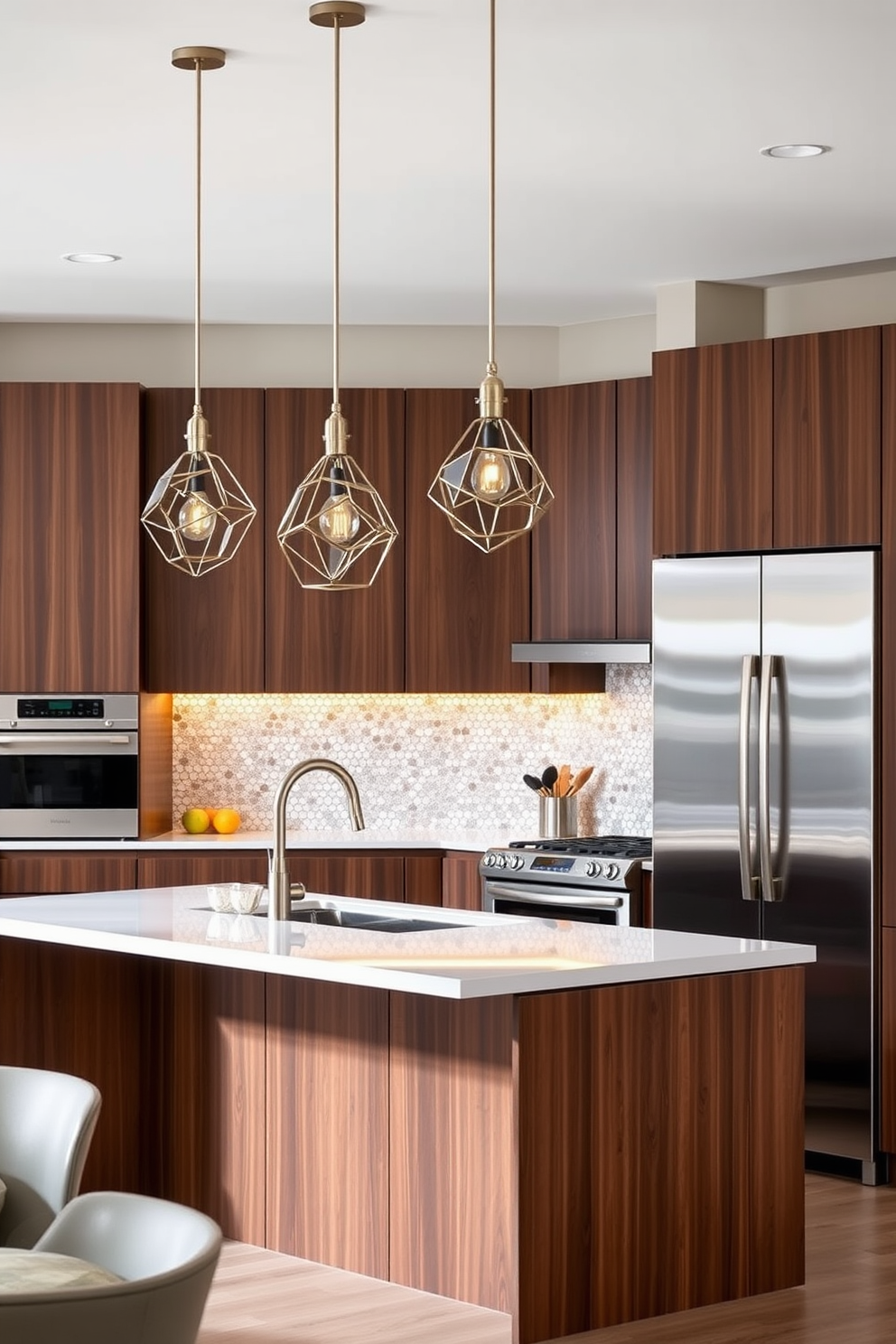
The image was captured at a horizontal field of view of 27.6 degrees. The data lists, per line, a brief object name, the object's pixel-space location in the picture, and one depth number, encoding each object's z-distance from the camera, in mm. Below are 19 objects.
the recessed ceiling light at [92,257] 5988
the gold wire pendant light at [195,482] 4039
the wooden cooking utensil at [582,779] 6773
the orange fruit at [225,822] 6914
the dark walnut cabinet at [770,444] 5586
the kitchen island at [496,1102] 3824
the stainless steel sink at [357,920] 4602
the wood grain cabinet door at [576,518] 6543
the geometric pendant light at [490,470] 3459
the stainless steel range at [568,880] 6066
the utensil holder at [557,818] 6789
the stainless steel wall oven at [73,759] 6652
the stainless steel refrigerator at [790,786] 5527
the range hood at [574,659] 6359
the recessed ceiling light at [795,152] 4766
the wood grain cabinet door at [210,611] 6777
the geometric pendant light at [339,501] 3756
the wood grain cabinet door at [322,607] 6773
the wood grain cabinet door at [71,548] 6652
